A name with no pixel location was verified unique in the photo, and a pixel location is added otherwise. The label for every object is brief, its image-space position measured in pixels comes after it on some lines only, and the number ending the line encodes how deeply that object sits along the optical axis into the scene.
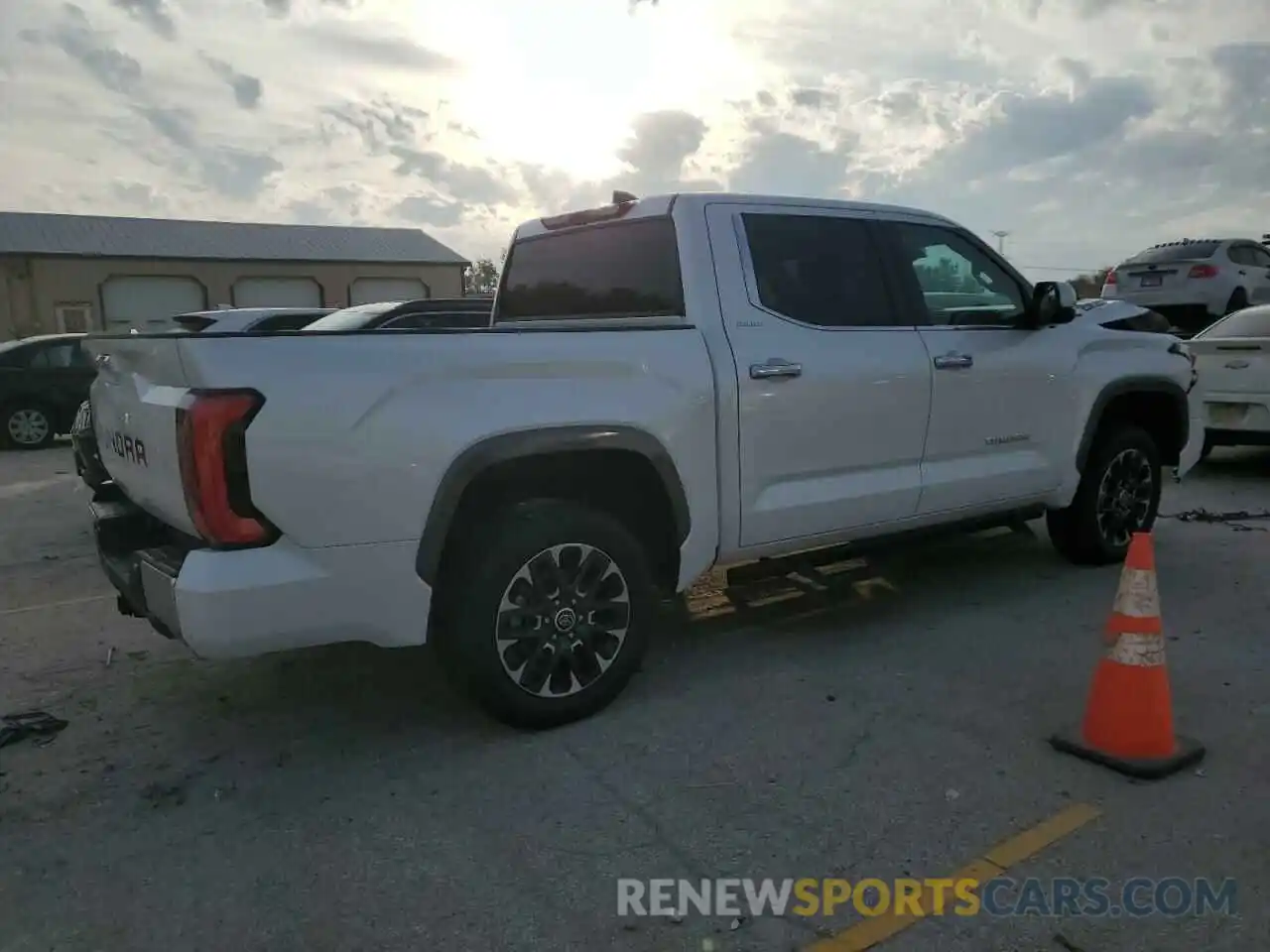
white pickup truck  2.93
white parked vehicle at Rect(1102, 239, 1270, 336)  13.52
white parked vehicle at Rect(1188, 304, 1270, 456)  8.44
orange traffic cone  3.24
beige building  29.23
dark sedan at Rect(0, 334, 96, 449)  13.09
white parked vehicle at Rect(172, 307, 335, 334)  9.64
